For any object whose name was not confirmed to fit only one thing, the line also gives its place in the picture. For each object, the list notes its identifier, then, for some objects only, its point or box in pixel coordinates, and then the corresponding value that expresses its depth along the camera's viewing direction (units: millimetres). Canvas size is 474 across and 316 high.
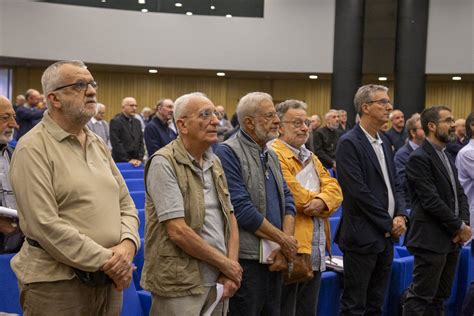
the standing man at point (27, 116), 7867
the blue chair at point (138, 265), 3893
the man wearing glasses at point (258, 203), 3152
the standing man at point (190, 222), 2740
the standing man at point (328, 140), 9195
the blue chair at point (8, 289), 3240
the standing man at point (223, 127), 9552
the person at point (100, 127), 9031
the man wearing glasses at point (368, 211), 3891
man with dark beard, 4160
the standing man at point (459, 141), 7203
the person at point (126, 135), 8469
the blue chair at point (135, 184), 5941
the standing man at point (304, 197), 3569
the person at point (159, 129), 7449
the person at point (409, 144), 6379
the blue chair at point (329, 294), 4305
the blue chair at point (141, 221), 4586
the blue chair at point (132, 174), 6925
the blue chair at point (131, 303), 3553
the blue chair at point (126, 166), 7781
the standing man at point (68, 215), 2391
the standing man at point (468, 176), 4707
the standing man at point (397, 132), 8888
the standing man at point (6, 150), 3434
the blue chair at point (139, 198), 5312
